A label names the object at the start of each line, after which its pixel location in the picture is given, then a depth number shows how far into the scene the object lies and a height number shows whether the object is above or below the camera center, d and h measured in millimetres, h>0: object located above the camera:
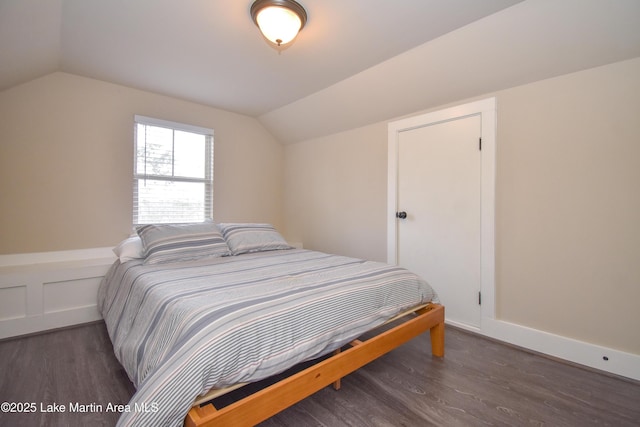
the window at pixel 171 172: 3092 +475
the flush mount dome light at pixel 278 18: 1683 +1190
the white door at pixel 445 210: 2471 +55
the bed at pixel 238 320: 1035 -520
